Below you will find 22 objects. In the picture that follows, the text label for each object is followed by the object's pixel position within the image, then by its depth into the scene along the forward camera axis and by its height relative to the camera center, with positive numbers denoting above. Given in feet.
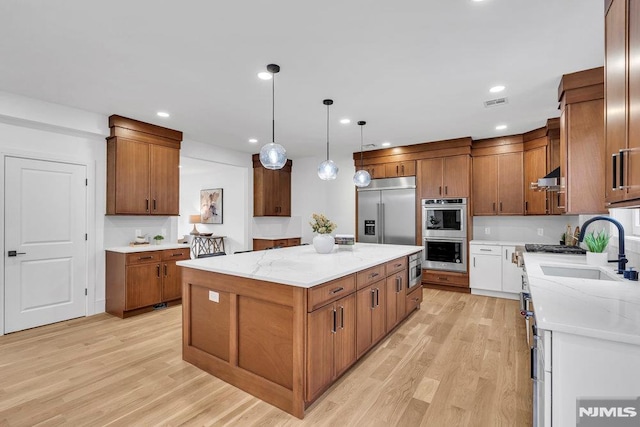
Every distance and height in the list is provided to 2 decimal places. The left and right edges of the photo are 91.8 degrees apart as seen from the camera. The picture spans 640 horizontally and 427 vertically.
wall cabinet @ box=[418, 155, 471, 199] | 16.78 +2.11
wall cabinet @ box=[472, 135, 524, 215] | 15.99 +2.02
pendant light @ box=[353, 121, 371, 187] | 13.72 +1.61
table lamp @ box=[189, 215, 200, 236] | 25.66 -0.48
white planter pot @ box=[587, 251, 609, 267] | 8.16 -1.18
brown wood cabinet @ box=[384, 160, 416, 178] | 18.26 +2.74
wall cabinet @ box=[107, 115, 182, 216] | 13.30 +2.10
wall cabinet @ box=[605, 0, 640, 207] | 3.98 +1.61
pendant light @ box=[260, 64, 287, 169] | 9.23 +1.76
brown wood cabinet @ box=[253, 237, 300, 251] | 21.33 -1.99
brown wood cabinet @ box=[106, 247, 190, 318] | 12.75 -2.85
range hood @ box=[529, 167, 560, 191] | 10.24 +1.07
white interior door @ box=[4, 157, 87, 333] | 11.29 -1.08
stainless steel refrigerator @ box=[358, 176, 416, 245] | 18.11 +0.20
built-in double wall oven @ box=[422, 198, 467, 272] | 16.78 -1.06
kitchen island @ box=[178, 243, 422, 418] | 6.59 -2.57
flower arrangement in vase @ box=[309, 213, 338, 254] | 10.76 -0.81
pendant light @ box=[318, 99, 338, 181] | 11.68 +1.68
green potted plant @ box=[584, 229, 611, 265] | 8.22 -0.96
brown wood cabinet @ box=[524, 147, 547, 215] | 14.96 +1.89
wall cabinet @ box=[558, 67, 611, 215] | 8.74 +2.09
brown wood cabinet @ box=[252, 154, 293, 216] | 21.30 +1.70
